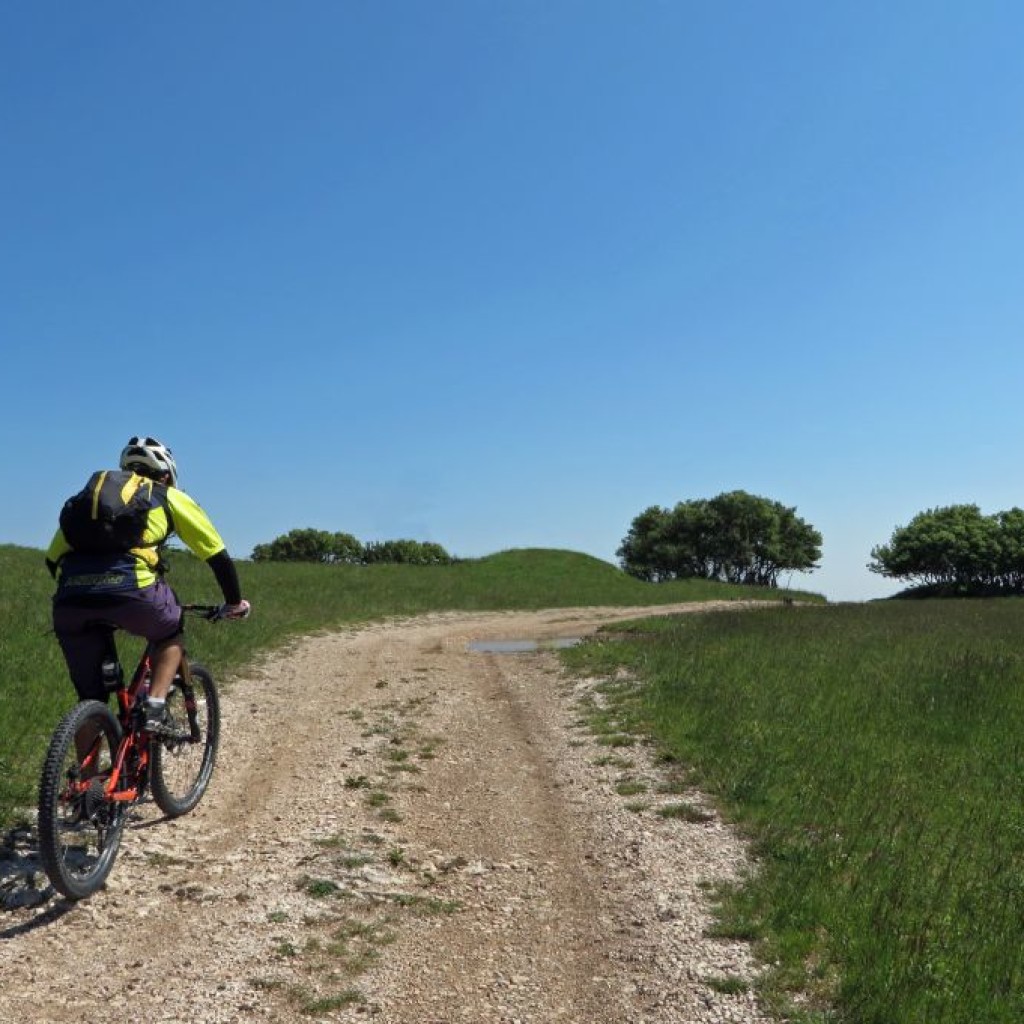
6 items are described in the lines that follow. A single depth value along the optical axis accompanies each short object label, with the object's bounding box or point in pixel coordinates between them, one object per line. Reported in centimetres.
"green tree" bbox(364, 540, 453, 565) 8869
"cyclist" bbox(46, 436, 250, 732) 595
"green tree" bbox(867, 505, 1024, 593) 8569
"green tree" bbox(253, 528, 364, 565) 9462
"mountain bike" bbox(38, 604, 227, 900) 524
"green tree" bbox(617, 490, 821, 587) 9925
